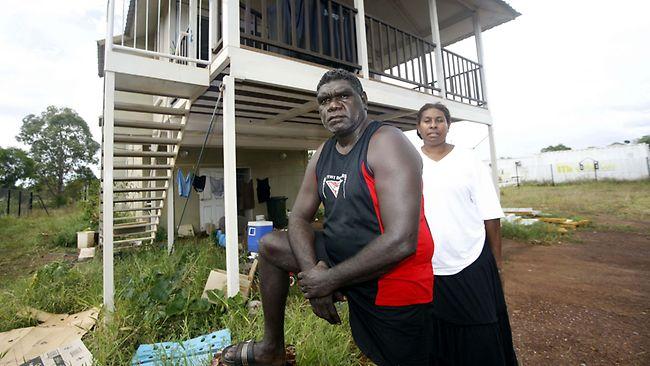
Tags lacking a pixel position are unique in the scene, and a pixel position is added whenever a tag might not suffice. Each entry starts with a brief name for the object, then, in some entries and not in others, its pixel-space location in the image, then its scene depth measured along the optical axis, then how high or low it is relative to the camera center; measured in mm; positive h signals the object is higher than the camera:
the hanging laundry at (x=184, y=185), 5426 +493
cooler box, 4629 -366
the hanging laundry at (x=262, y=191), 8266 +449
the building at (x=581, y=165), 20094 +1887
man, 992 -149
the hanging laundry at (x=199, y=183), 5507 +519
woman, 1542 -361
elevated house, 3090 +1599
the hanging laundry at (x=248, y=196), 7844 +323
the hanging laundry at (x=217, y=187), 7770 +597
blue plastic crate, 1981 -983
